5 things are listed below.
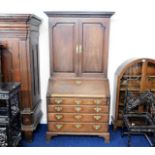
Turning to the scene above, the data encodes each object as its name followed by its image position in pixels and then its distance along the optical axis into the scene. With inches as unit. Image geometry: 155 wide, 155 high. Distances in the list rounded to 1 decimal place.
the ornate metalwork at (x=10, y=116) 86.4
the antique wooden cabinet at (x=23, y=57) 98.2
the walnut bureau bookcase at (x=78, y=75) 107.5
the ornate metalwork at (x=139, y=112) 108.9
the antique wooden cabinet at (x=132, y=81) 117.3
